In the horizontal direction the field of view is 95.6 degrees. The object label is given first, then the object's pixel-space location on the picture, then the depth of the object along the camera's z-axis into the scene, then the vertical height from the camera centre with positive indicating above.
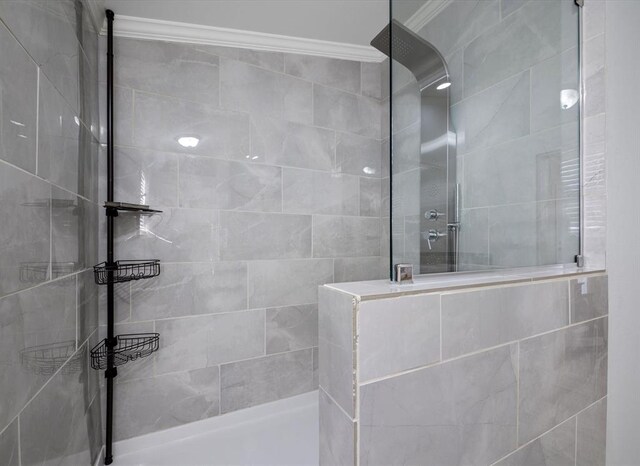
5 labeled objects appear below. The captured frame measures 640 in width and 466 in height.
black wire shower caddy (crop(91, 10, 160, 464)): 1.16 -0.19
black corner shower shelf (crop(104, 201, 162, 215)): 1.12 +0.10
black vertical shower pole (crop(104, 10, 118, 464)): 1.20 -0.23
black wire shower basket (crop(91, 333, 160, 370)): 1.17 -0.49
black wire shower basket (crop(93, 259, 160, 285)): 1.13 -0.16
